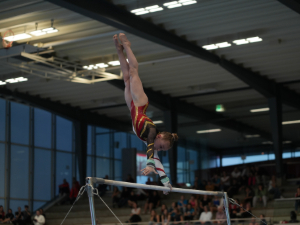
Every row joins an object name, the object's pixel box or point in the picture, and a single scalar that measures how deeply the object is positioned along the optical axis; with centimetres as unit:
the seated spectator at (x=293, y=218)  1012
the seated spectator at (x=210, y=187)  1892
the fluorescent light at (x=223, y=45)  1364
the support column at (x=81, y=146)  2297
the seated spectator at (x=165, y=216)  1497
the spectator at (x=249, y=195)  1650
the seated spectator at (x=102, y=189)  2298
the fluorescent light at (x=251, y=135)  2184
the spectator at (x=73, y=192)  2143
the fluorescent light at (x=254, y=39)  1338
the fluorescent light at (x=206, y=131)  2216
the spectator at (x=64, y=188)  2228
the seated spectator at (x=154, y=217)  1523
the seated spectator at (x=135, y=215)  1616
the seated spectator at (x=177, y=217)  1495
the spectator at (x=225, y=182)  1926
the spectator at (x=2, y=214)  1795
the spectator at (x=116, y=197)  1992
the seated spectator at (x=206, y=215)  1462
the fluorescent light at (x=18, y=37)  1232
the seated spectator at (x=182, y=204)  1610
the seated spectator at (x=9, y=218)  1762
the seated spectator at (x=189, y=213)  1536
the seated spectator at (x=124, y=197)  1944
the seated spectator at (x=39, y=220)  1703
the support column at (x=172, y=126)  2073
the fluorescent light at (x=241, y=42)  1344
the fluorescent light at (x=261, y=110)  2116
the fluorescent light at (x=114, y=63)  1495
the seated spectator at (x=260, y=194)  1650
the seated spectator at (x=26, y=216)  1741
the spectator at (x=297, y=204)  1012
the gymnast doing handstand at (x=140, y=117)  582
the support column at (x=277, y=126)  1892
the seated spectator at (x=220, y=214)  1424
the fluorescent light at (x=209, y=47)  1388
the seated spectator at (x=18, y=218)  1736
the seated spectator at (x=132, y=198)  1895
